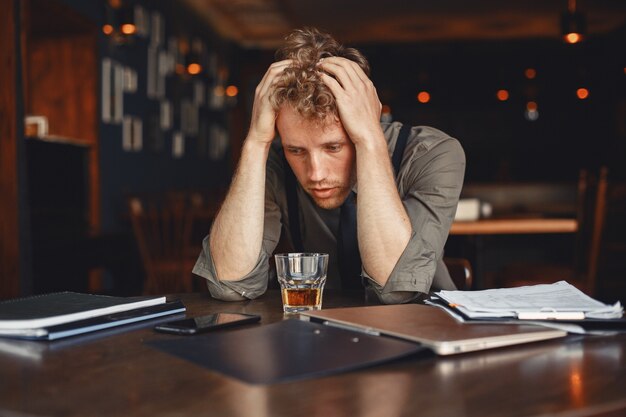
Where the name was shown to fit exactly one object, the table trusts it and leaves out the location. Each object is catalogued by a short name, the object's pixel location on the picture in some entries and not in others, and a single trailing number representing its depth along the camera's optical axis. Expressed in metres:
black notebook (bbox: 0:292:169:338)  1.11
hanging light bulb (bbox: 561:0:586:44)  6.01
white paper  1.13
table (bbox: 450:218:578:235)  3.65
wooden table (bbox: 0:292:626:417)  0.76
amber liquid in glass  1.38
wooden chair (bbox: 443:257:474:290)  1.91
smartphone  1.13
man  1.53
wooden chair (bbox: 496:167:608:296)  3.78
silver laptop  1.00
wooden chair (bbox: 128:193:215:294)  5.14
